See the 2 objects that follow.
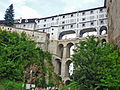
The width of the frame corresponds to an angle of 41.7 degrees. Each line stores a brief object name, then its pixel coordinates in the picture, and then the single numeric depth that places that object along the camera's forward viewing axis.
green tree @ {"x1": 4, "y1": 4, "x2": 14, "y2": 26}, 53.81
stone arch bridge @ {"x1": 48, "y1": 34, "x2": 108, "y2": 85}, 48.09
